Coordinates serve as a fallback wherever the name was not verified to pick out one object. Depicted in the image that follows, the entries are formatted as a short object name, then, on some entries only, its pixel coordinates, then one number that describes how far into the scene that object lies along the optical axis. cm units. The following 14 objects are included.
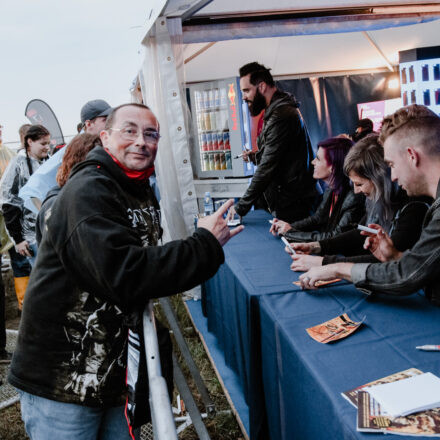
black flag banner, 804
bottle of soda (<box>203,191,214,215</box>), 463
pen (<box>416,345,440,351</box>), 114
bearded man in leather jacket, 316
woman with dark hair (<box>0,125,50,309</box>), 341
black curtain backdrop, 758
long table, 109
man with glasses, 97
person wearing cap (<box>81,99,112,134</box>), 267
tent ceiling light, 783
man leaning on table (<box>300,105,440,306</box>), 136
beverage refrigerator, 553
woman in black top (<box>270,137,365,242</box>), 254
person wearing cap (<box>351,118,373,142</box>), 592
